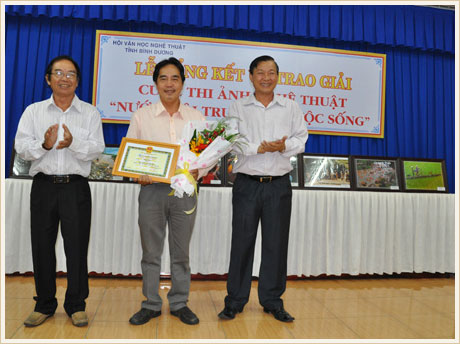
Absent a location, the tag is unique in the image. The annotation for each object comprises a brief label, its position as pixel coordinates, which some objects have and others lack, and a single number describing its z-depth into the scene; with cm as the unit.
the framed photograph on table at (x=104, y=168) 341
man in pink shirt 230
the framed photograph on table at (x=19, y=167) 333
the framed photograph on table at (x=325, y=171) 369
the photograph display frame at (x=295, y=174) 363
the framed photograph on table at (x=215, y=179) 349
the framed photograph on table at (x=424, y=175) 390
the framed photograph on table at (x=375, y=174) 378
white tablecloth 329
